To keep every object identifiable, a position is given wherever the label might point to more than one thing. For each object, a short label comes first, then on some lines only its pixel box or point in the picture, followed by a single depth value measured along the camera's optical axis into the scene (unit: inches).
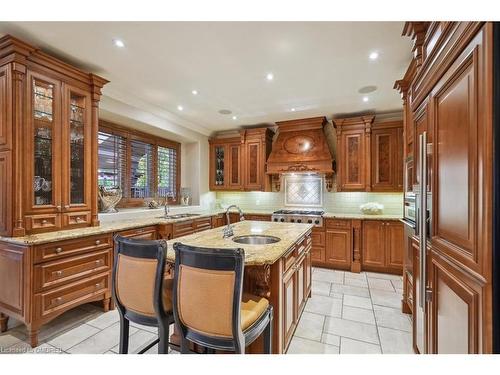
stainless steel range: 173.6
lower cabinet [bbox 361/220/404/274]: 156.8
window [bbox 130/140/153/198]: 172.1
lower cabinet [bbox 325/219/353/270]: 167.3
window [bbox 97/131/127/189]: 150.8
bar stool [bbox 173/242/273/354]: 51.1
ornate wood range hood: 181.8
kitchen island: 67.5
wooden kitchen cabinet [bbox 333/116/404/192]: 164.7
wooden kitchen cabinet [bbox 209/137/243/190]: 215.3
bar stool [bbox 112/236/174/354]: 58.9
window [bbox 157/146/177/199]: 197.2
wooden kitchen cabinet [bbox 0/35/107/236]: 87.9
